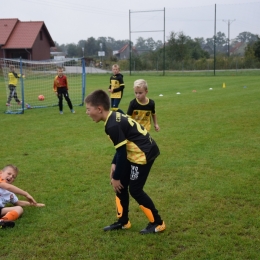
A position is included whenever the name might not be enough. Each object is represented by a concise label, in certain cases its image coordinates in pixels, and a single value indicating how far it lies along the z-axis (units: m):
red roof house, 48.44
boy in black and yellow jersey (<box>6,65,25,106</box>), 16.36
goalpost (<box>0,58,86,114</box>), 16.66
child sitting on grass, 4.76
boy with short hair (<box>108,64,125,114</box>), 12.59
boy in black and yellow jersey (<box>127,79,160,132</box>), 6.50
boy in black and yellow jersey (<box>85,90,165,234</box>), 3.83
